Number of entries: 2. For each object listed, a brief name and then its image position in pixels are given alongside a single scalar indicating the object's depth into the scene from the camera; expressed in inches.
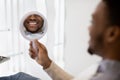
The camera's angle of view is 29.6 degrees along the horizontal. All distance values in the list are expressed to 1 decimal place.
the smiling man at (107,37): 27.9
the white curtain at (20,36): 60.3
